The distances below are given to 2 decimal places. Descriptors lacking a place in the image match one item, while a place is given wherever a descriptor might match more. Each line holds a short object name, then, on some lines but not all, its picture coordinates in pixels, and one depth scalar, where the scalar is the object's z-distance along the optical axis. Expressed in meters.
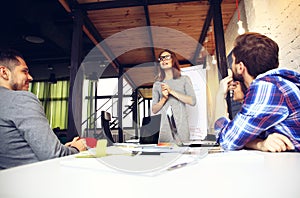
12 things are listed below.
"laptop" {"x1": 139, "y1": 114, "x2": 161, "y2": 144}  0.95
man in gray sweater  0.77
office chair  1.20
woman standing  1.23
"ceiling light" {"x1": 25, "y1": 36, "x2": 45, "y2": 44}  4.09
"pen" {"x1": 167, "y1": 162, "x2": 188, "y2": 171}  0.40
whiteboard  1.59
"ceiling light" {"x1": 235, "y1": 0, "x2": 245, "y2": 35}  1.83
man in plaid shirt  0.73
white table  0.23
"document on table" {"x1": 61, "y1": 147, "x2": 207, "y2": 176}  0.40
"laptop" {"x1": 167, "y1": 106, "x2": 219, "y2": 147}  1.02
